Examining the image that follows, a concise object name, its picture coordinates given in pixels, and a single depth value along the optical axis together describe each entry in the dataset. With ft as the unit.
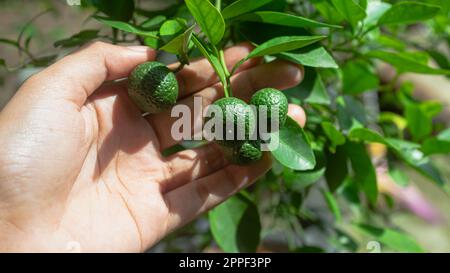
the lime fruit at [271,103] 0.83
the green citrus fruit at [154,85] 0.87
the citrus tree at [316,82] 0.87
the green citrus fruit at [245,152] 0.86
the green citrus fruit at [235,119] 0.81
